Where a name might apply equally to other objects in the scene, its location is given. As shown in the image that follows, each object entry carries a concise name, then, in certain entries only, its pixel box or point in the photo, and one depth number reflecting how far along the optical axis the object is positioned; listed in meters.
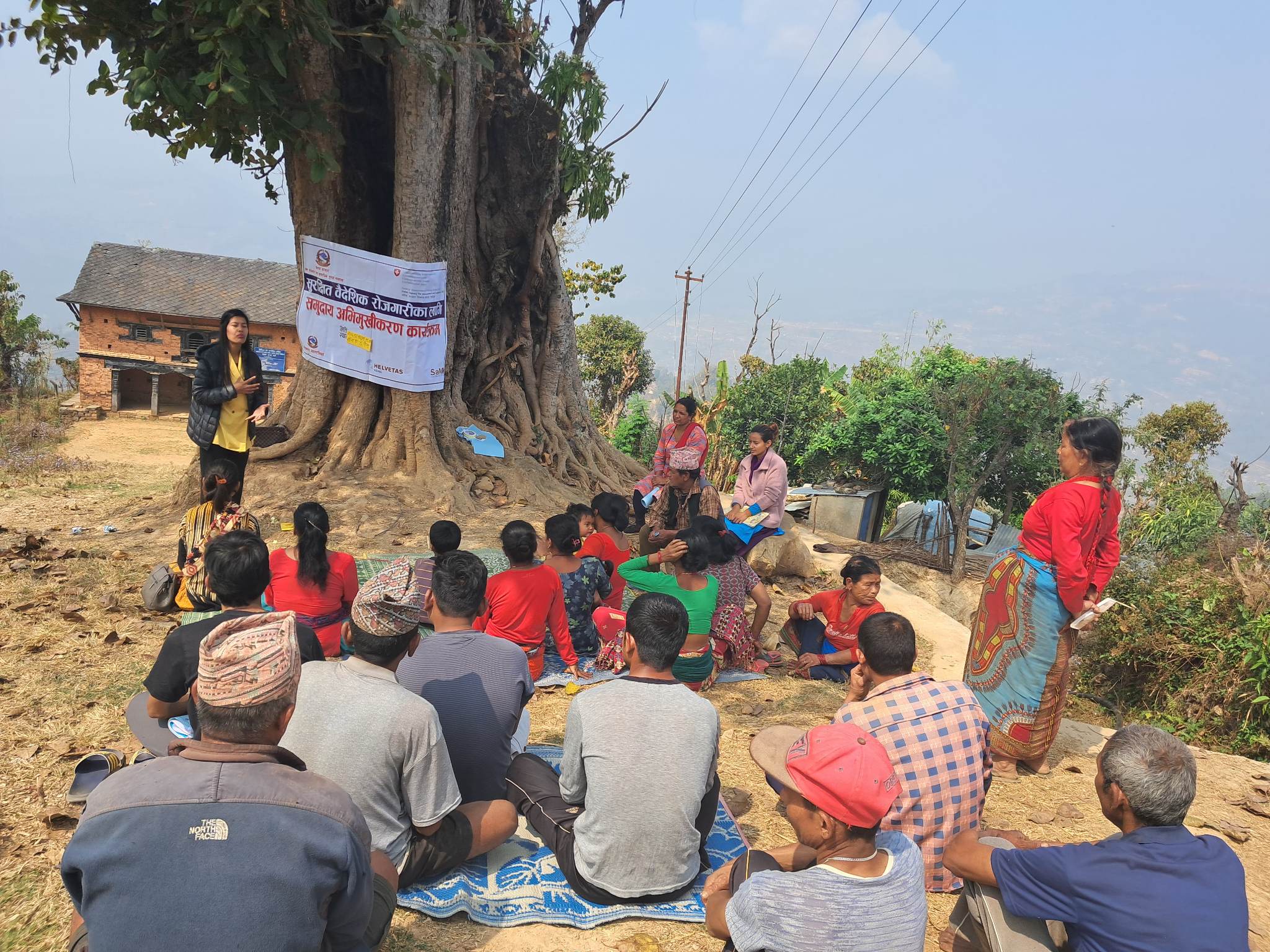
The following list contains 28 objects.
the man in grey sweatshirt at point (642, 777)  2.92
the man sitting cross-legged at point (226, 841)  1.74
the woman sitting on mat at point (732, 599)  5.79
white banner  9.22
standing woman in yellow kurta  6.41
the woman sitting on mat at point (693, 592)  5.10
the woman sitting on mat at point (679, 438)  7.54
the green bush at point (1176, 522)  11.15
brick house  26.69
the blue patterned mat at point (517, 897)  3.09
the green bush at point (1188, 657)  6.21
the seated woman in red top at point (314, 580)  4.64
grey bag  5.67
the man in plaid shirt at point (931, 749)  3.11
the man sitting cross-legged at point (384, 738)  2.72
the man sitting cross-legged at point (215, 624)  3.20
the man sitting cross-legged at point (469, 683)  3.38
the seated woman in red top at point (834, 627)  5.54
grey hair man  2.25
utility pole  30.26
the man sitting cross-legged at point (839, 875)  2.10
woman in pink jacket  7.30
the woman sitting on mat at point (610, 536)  6.26
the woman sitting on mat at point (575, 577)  5.55
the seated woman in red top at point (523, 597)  4.89
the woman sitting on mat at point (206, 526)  5.89
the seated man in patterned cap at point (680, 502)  7.40
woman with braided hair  4.31
